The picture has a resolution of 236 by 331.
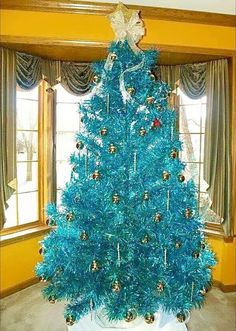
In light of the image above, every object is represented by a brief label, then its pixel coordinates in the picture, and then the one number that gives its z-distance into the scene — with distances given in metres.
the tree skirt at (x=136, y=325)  2.03
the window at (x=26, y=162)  3.00
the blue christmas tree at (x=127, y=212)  1.85
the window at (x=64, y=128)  3.22
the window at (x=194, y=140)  3.15
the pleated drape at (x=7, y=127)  2.57
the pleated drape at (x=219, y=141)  2.81
